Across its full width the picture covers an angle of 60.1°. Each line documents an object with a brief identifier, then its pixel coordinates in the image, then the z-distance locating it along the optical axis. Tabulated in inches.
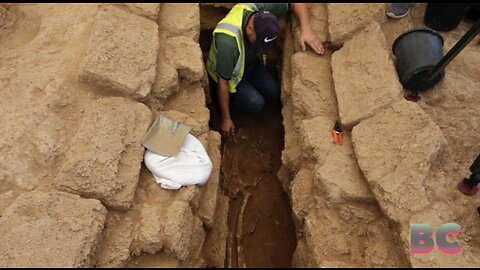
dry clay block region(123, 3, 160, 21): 132.3
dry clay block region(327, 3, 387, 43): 134.0
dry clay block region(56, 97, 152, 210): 94.6
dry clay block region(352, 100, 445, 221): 95.3
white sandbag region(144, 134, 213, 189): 102.5
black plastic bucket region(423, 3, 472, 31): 135.6
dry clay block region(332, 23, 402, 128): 115.5
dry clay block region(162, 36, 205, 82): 128.1
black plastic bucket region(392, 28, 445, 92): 116.7
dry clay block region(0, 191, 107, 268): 83.5
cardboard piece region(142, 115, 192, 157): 104.7
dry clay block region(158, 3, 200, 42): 137.6
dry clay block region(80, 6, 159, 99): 110.3
